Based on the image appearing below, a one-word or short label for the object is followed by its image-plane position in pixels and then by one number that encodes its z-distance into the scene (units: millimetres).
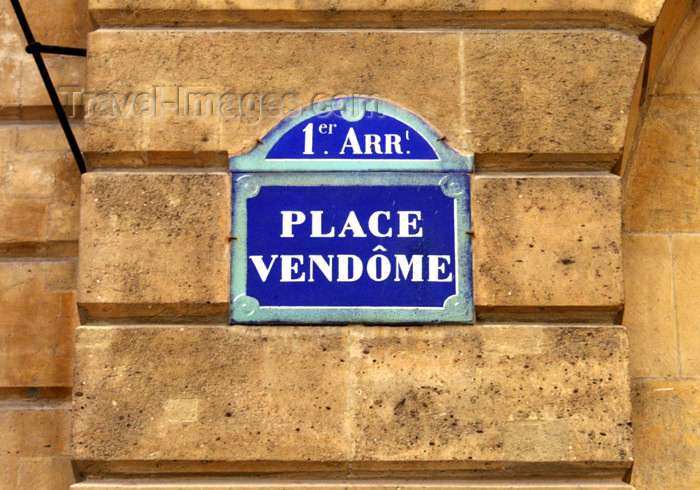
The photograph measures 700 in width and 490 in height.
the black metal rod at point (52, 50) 3805
